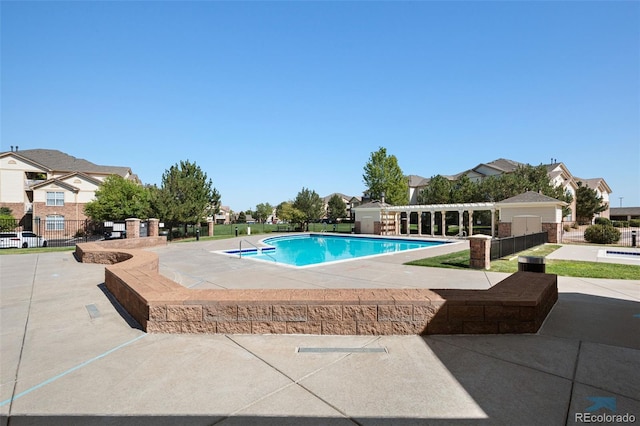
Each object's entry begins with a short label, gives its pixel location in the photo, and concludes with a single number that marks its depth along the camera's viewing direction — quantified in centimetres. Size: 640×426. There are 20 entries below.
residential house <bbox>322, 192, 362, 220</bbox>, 7027
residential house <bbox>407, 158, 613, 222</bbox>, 3975
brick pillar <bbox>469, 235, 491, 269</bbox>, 1049
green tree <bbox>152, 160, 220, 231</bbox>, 2459
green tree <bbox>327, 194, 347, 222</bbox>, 6138
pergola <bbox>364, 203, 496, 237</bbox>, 2762
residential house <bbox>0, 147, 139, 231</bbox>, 3153
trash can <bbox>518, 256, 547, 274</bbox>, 706
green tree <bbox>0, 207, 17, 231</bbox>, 2654
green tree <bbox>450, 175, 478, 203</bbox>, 3703
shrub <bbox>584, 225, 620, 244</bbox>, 2117
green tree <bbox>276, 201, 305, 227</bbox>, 3625
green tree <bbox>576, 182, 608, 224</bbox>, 3841
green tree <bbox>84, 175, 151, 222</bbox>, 3030
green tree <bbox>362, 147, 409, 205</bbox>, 4359
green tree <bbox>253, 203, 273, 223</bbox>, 8456
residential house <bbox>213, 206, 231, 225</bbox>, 9912
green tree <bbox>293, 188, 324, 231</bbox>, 3662
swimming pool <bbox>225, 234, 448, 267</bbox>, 1850
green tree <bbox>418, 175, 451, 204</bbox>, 3953
